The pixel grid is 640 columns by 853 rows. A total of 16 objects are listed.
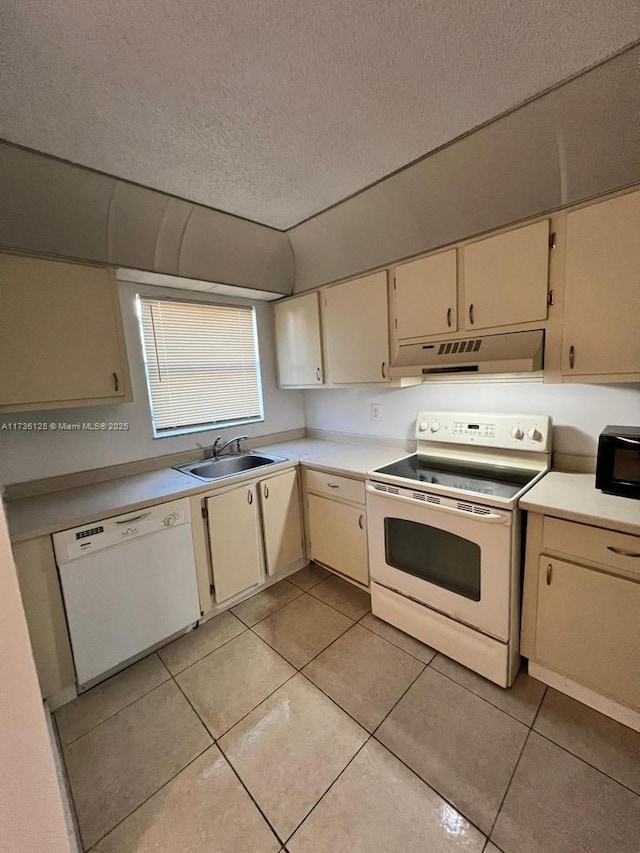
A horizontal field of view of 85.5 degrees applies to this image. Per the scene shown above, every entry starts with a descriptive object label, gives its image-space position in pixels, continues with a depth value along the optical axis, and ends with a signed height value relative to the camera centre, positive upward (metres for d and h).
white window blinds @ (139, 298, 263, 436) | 2.40 +0.17
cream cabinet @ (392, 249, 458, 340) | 1.88 +0.44
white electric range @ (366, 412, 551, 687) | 1.58 -0.81
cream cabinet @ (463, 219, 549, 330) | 1.59 +0.45
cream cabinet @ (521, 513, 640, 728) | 1.34 -1.01
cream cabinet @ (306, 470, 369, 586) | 2.23 -0.98
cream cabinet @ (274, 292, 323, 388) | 2.65 +0.33
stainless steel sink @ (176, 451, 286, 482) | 2.45 -0.59
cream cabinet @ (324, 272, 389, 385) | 2.21 +0.33
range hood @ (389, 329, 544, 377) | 1.62 +0.09
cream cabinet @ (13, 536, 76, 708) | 1.52 -0.98
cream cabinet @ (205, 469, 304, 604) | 2.16 -0.99
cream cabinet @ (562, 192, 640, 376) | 1.39 +0.32
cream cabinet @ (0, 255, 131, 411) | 1.64 +0.30
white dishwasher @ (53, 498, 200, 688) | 1.64 -0.99
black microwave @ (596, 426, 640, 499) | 1.46 -0.42
